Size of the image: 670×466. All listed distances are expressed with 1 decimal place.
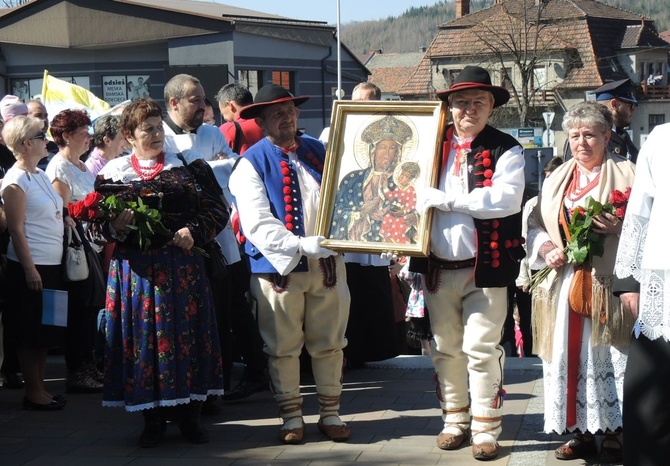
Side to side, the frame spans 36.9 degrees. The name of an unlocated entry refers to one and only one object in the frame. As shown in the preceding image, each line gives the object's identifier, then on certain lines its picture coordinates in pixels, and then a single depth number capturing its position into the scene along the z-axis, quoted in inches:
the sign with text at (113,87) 1277.1
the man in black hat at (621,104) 302.4
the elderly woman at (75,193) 289.6
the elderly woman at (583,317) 211.2
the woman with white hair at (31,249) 265.0
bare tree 2038.6
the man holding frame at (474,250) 213.8
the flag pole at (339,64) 1314.1
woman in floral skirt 227.8
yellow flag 464.1
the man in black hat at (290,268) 226.2
